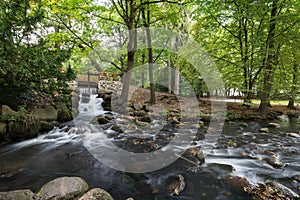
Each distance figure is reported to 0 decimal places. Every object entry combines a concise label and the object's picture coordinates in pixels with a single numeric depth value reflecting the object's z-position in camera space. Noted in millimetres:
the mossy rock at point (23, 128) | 3887
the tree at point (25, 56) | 3500
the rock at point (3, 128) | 3650
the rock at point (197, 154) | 3199
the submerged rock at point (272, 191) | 2074
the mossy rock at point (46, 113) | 4871
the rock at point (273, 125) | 6077
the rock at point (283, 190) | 2109
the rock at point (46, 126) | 4665
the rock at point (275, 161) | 2970
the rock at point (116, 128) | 5148
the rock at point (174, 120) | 6363
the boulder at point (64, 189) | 1840
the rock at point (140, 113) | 7039
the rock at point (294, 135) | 4896
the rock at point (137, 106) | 7979
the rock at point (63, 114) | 5801
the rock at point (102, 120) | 5918
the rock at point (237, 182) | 2354
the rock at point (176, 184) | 2287
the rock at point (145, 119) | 6233
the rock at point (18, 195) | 1725
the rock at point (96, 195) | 1778
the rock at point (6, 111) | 3866
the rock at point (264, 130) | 5361
